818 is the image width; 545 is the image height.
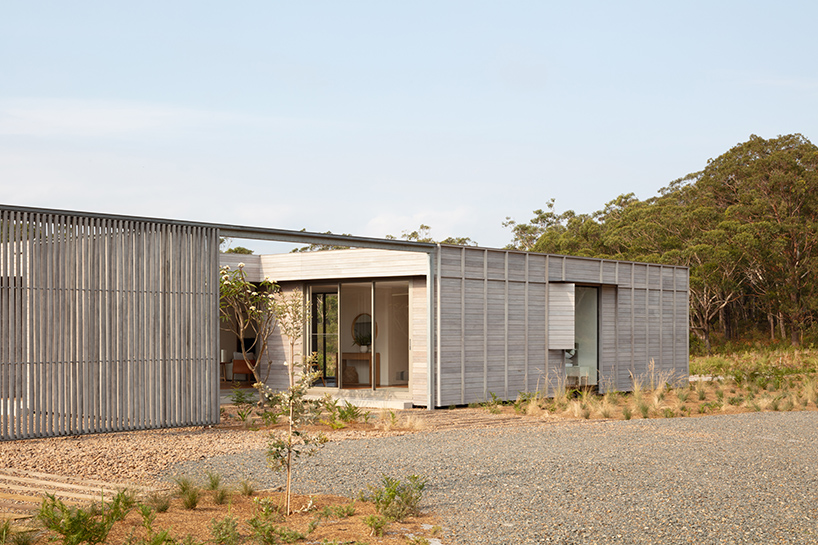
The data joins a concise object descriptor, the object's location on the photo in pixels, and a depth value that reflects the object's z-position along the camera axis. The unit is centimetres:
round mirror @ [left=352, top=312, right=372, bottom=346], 1412
